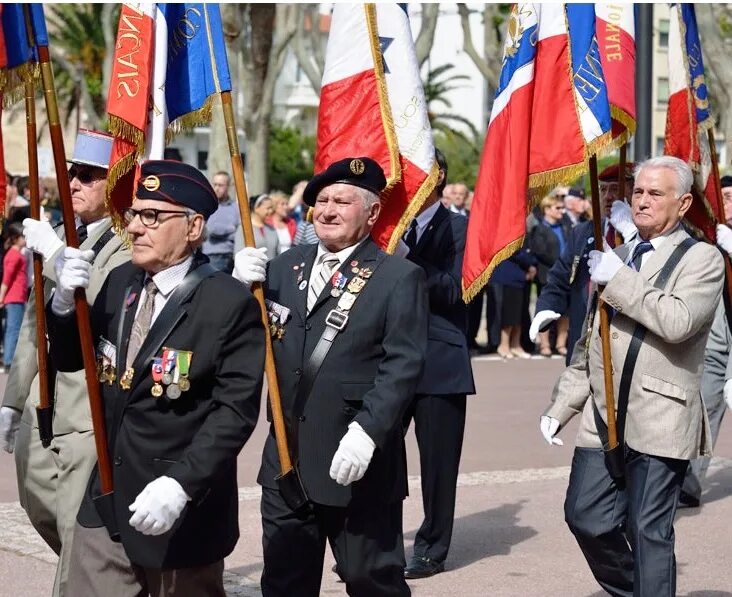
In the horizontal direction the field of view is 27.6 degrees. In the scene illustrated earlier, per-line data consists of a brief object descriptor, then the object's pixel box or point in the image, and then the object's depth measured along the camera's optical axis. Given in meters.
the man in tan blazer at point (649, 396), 5.50
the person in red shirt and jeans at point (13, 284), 14.65
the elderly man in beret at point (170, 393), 4.46
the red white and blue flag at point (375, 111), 6.46
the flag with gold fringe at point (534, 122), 6.31
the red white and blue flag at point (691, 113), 6.97
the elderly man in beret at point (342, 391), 5.11
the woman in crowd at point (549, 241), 17.30
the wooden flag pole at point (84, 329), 4.59
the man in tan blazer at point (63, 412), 5.49
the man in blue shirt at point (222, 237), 15.55
